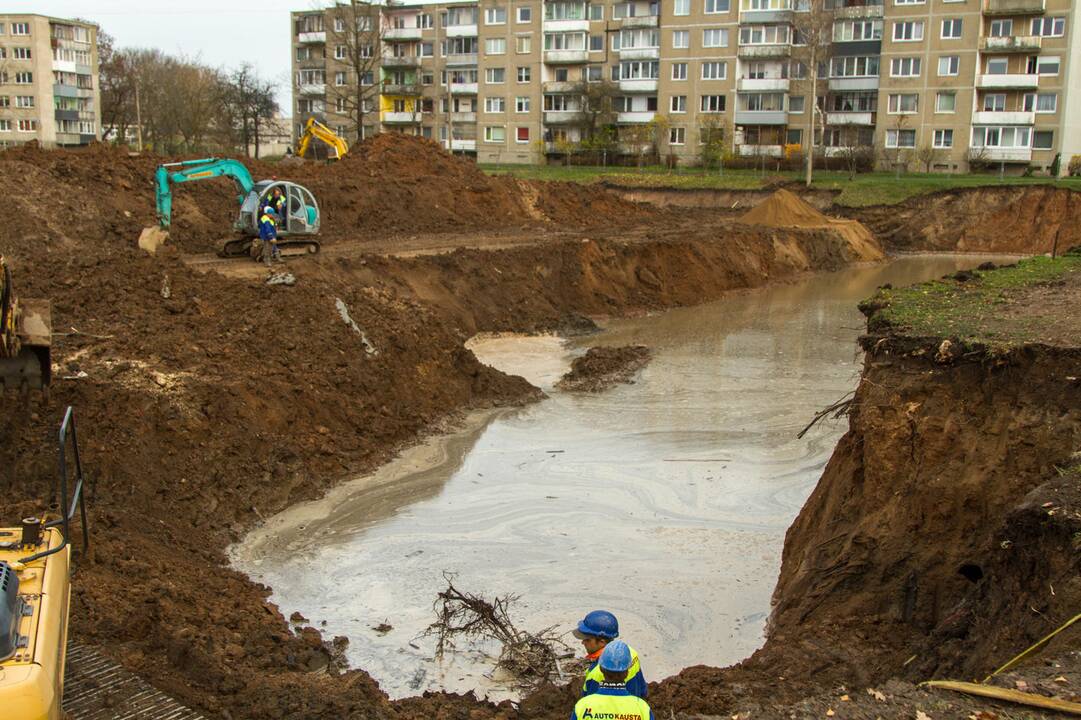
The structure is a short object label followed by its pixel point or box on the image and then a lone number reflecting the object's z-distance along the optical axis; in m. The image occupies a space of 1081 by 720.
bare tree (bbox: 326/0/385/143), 62.72
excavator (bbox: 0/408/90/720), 5.23
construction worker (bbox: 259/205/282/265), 24.69
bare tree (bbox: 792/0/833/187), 60.16
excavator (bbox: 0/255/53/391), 11.19
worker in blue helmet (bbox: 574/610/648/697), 6.10
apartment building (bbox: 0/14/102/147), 80.62
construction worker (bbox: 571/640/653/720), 5.23
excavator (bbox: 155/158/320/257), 25.44
